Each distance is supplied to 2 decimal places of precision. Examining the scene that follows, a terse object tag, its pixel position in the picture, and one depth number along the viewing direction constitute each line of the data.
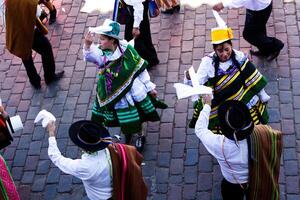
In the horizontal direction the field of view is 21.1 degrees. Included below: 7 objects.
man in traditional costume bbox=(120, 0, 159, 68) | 9.56
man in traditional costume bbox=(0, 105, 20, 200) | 7.43
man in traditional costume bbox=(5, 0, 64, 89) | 9.59
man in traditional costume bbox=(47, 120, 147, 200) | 6.64
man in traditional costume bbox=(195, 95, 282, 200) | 6.63
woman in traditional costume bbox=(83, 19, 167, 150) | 8.21
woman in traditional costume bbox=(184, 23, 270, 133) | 7.98
